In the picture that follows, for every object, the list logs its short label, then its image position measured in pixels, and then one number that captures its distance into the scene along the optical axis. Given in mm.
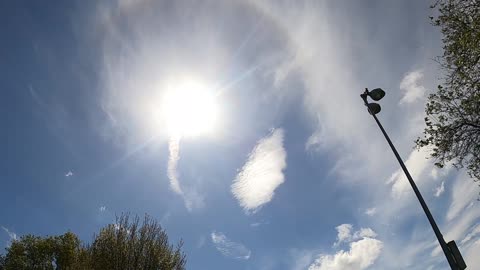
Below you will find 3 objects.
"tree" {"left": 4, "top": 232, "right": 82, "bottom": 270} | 25844
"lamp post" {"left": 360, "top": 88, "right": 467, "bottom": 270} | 6289
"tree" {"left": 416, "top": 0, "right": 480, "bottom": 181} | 9643
